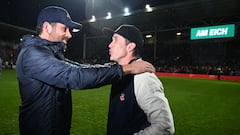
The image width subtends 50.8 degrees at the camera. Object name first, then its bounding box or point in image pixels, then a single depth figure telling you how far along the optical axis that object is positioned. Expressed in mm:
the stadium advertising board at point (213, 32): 25969
